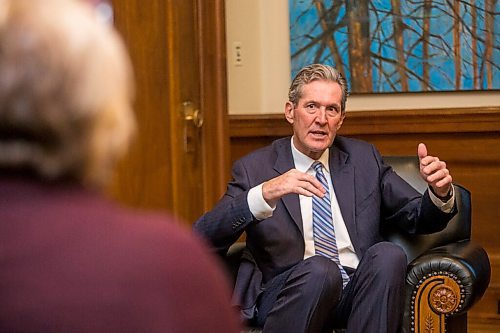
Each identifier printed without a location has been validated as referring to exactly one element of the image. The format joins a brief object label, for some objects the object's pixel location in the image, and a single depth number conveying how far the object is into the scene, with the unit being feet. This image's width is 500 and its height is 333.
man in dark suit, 14.97
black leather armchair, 15.06
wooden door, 18.71
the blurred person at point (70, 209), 5.29
